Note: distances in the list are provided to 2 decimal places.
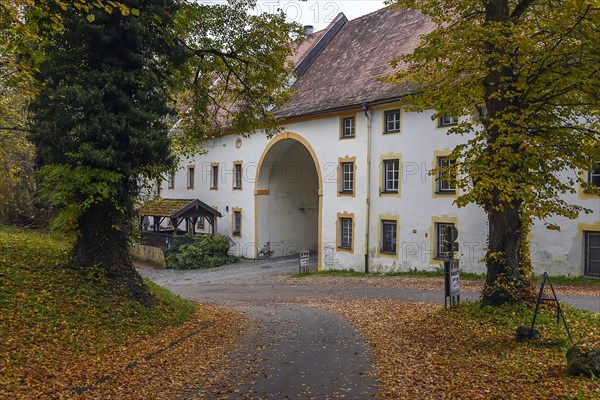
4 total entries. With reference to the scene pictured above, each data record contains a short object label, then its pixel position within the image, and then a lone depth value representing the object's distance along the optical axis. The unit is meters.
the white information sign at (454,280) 12.22
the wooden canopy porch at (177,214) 32.41
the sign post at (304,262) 25.64
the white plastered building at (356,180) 20.95
